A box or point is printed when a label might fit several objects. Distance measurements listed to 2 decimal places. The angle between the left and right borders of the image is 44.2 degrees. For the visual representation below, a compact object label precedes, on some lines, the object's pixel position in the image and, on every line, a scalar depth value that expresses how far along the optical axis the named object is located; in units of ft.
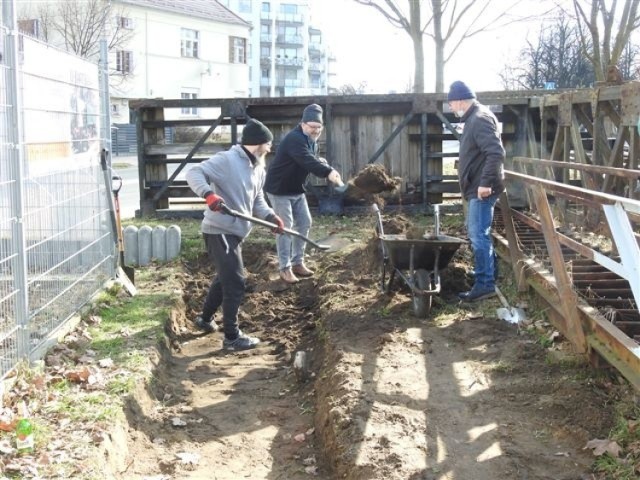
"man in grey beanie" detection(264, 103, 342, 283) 28.63
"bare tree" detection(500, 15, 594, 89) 92.17
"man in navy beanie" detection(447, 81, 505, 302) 24.36
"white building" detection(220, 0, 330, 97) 327.26
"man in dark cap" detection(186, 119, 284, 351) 23.44
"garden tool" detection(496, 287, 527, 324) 23.22
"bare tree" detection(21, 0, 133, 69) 125.59
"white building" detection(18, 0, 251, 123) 153.48
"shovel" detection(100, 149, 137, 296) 28.86
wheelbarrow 23.77
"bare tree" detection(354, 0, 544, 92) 75.72
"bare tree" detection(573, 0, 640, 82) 59.57
